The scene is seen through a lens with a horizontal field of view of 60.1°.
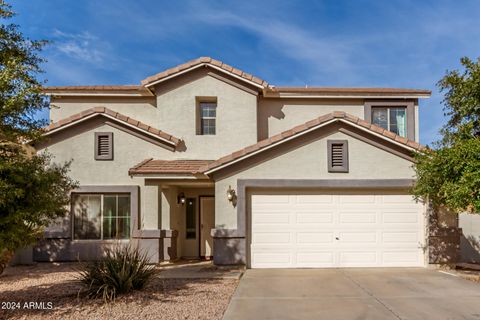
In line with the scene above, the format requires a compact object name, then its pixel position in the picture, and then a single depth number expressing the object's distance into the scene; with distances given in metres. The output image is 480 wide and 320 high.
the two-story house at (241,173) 12.23
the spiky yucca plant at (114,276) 8.28
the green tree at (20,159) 7.18
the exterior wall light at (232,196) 12.14
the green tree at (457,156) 9.78
